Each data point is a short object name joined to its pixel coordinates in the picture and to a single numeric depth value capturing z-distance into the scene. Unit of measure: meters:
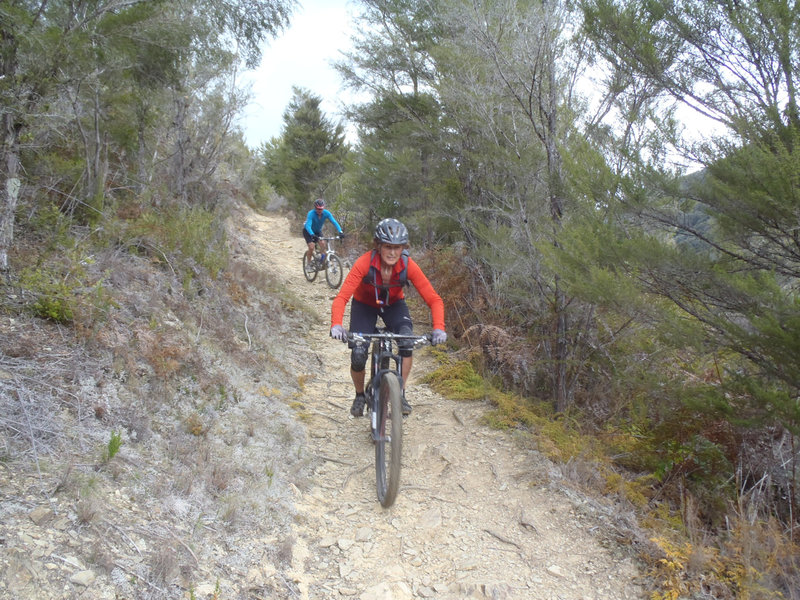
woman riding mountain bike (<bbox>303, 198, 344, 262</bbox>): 12.22
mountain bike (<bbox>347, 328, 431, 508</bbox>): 4.08
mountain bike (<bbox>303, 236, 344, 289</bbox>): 12.63
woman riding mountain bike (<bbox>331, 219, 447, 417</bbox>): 4.67
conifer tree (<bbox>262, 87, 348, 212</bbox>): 26.64
